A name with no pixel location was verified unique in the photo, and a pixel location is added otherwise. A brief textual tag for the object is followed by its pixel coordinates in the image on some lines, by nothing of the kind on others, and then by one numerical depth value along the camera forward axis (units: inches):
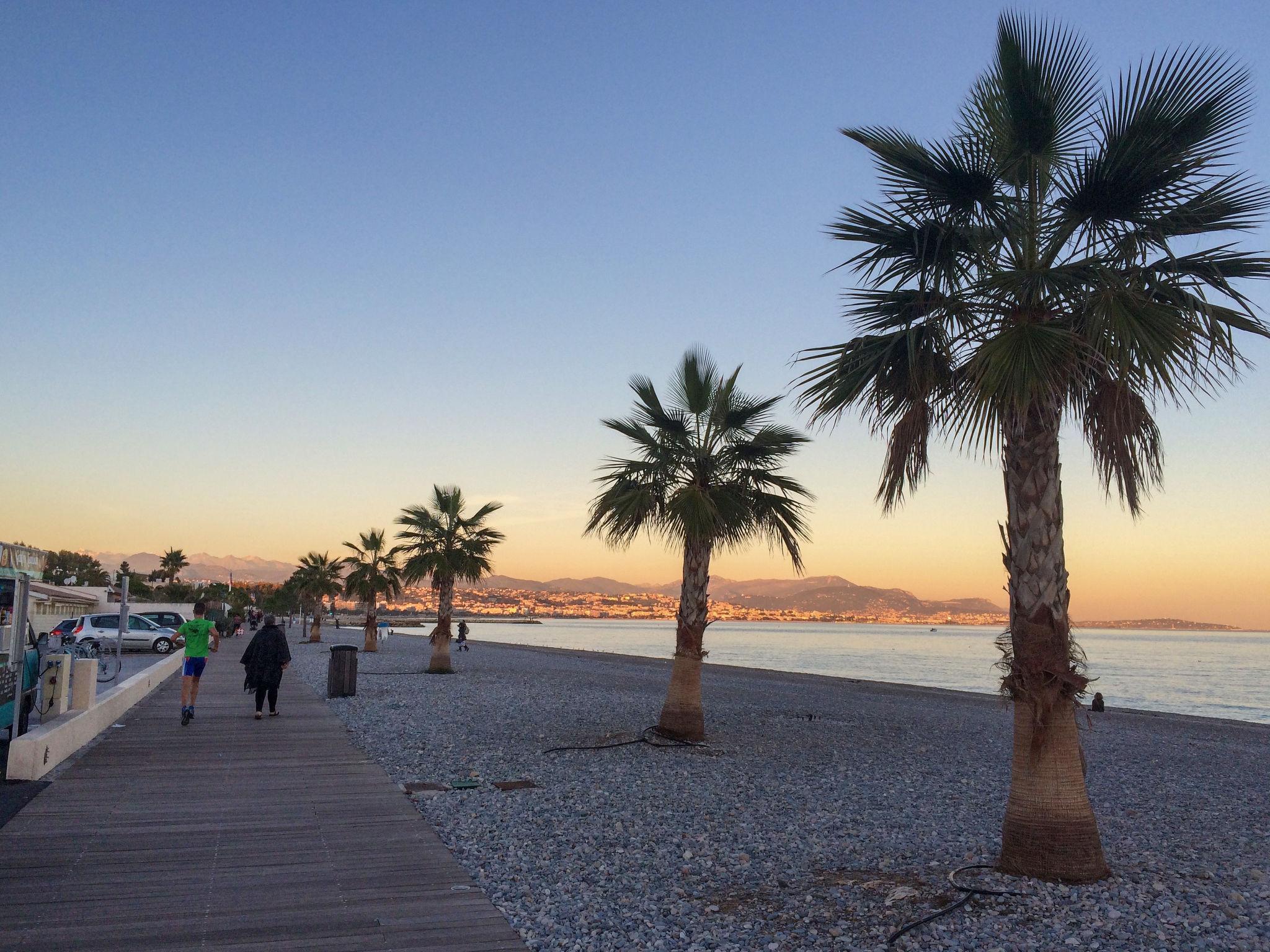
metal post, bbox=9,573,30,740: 376.8
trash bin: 773.3
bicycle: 825.5
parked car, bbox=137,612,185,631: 1514.5
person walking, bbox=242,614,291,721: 564.1
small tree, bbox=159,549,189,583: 3961.6
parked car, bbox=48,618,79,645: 1267.2
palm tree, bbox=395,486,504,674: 1076.5
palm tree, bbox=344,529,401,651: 1722.4
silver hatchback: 1307.8
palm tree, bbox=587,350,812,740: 529.7
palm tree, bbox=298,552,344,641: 2410.2
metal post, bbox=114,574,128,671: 746.3
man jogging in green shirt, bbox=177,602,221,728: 520.7
